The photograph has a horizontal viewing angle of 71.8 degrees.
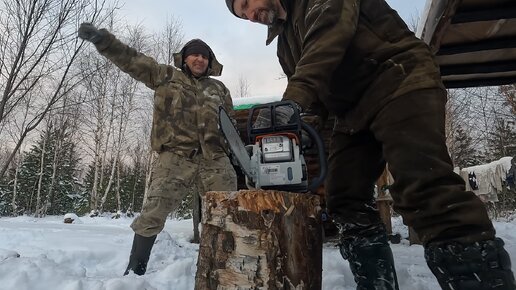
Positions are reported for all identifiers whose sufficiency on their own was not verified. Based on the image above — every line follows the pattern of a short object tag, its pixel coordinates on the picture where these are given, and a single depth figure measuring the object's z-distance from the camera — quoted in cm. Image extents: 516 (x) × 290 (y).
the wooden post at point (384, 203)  519
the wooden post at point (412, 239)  475
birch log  127
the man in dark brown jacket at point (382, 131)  111
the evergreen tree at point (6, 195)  2712
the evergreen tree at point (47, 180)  2686
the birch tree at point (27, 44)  558
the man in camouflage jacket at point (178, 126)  272
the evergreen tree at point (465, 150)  2305
